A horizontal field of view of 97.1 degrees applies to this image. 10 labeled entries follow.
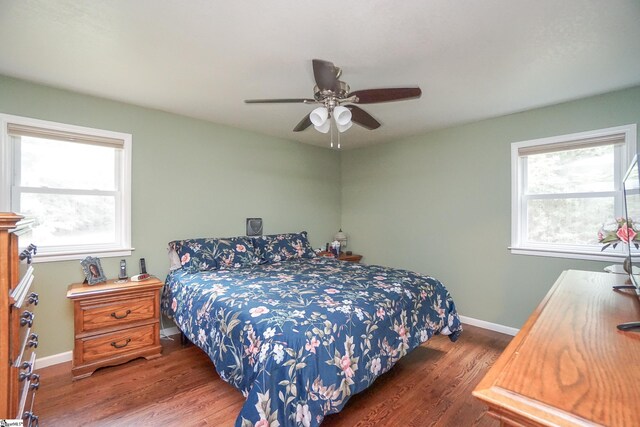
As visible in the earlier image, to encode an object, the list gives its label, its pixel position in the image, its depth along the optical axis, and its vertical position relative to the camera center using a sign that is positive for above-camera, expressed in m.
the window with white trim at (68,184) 2.35 +0.26
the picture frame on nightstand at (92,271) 2.51 -0.52
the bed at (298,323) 1.43 -0.71
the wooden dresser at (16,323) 0.91 -0.41
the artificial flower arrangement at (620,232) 1.41 -0.09
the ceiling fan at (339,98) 1.85 +0.80
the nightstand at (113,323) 2.23 -0.93
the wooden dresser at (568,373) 0.52 -0.36
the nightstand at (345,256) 4.14 -0.65
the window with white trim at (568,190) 2.58 +0.25
